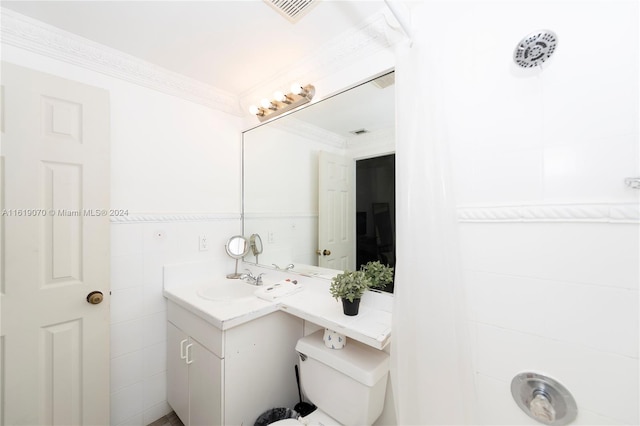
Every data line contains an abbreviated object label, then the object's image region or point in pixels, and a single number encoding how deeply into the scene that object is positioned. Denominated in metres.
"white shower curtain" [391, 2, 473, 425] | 0.86
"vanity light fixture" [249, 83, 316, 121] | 1.50
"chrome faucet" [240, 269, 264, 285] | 1.71
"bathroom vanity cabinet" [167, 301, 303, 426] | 1.19
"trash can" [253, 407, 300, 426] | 1.29
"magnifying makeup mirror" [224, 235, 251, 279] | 1.88
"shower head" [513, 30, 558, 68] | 0.78
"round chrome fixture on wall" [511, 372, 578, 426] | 0.78
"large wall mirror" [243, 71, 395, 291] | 1.26
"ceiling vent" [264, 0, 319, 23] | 1.12
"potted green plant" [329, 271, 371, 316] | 1.12
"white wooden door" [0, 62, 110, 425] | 1.10
